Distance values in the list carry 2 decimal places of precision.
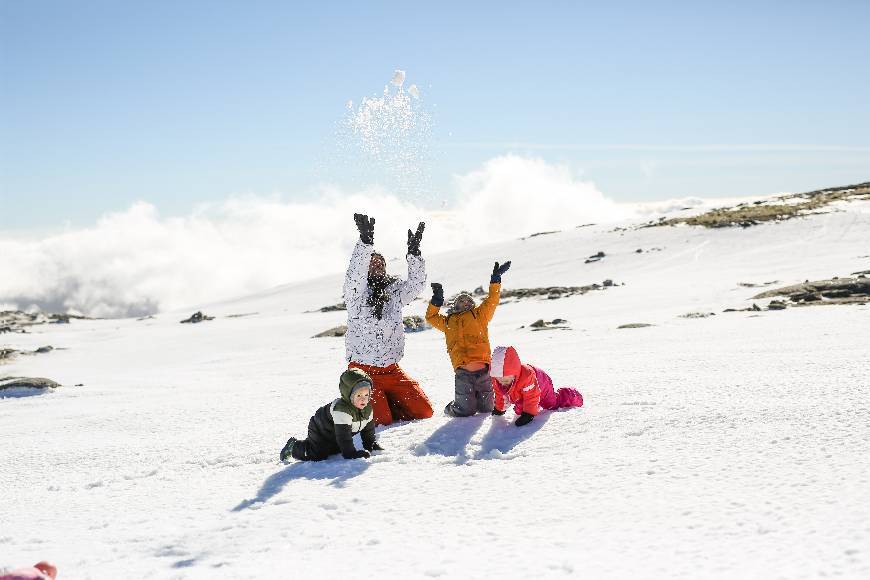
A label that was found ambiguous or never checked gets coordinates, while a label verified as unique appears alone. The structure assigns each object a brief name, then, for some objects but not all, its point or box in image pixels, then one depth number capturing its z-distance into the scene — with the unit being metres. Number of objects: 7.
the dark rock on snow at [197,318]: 27.73
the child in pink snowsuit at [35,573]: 3.24
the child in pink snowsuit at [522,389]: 6.14
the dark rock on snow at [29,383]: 11.19
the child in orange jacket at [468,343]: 6.71
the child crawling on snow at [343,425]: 5.54
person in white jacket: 6.98
